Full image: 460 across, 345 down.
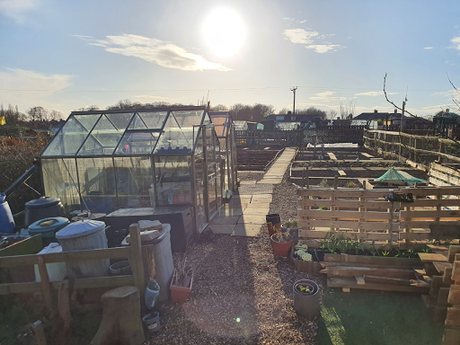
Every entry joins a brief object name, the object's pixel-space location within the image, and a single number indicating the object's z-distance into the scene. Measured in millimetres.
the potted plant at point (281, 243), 5590
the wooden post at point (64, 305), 3654
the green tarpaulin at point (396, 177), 7746
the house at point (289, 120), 42294
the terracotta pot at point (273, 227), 6395
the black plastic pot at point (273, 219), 6480
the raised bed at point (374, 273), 4519
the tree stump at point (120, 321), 3447
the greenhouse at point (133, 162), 6773
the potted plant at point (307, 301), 3969
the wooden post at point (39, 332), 3391
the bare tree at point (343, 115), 60562
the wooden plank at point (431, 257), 4429
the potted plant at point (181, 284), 4316
